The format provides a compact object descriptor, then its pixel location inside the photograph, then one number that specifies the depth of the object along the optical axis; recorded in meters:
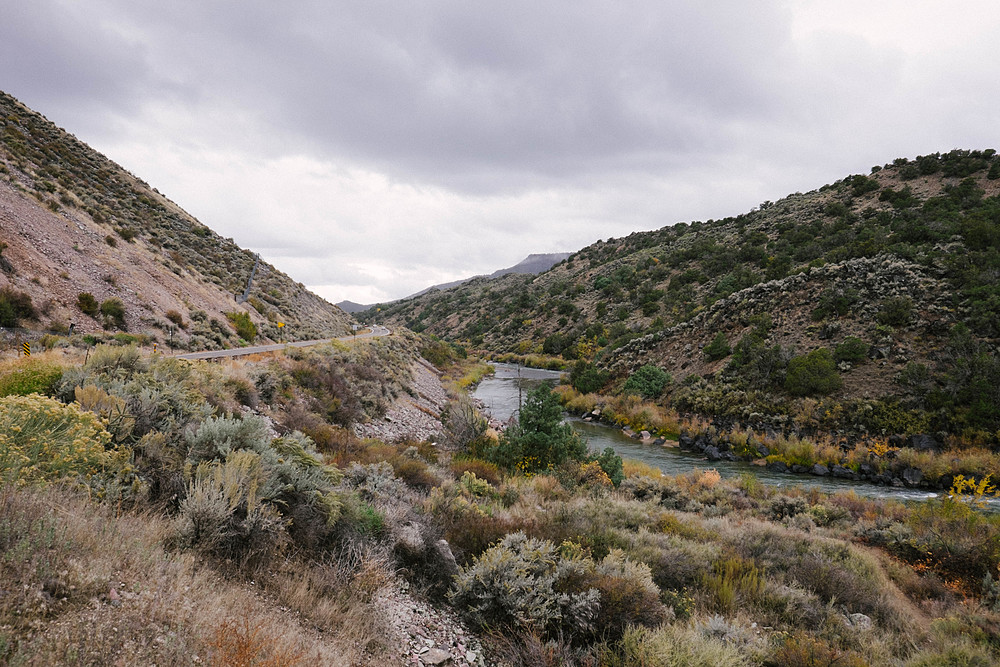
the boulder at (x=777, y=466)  18.42
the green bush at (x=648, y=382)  27.84
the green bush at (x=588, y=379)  32.41
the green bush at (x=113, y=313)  18.11
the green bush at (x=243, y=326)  27.20
